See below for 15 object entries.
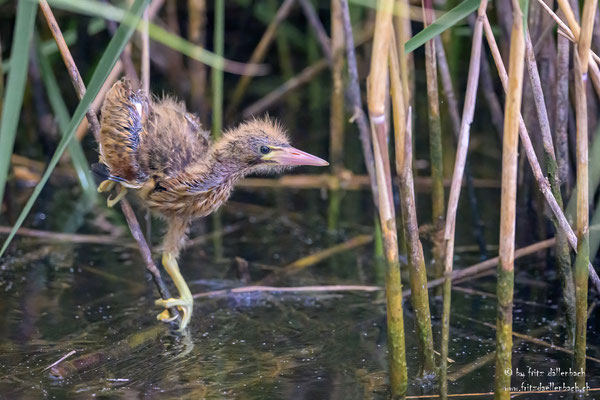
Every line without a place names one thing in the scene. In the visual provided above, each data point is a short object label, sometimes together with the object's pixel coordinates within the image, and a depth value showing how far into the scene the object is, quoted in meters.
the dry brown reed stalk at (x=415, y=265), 5.47
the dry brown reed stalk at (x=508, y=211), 4.66
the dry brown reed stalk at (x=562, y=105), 7.00
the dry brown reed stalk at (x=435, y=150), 6.18
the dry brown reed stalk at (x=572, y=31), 5.27
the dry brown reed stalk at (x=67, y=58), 6.15
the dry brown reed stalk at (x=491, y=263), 8.14
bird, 7.42
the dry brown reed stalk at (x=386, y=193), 4.62
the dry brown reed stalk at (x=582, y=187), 5.19
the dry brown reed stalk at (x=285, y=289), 8.05
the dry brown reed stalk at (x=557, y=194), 5.91
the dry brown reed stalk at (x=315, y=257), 8.70
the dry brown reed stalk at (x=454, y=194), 5.50
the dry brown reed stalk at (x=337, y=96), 10.57
